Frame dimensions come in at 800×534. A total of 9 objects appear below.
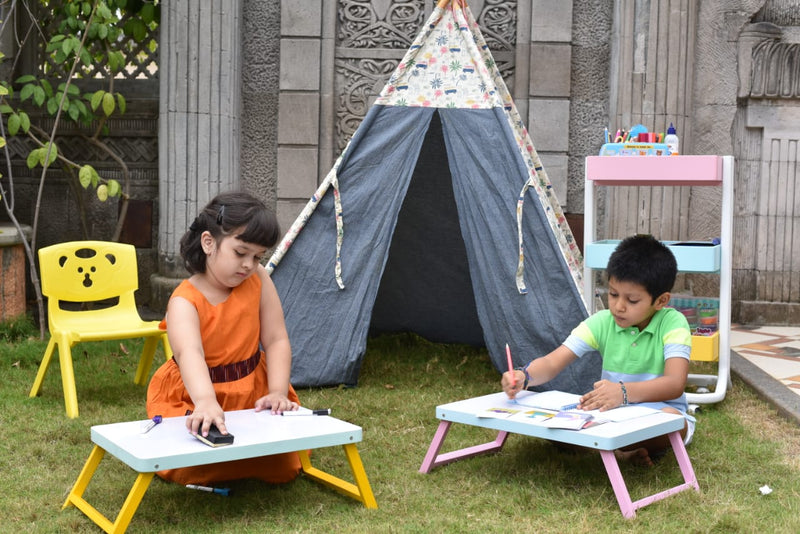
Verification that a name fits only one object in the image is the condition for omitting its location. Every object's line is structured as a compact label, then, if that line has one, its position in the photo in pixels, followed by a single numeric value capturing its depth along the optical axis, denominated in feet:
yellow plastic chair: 13.08
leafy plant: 18.29
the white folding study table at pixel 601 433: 8.48
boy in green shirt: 9.65
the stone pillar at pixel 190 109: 19.79
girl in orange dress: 9.15
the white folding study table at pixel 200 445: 7.63
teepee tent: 13.46
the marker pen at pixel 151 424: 8.35
